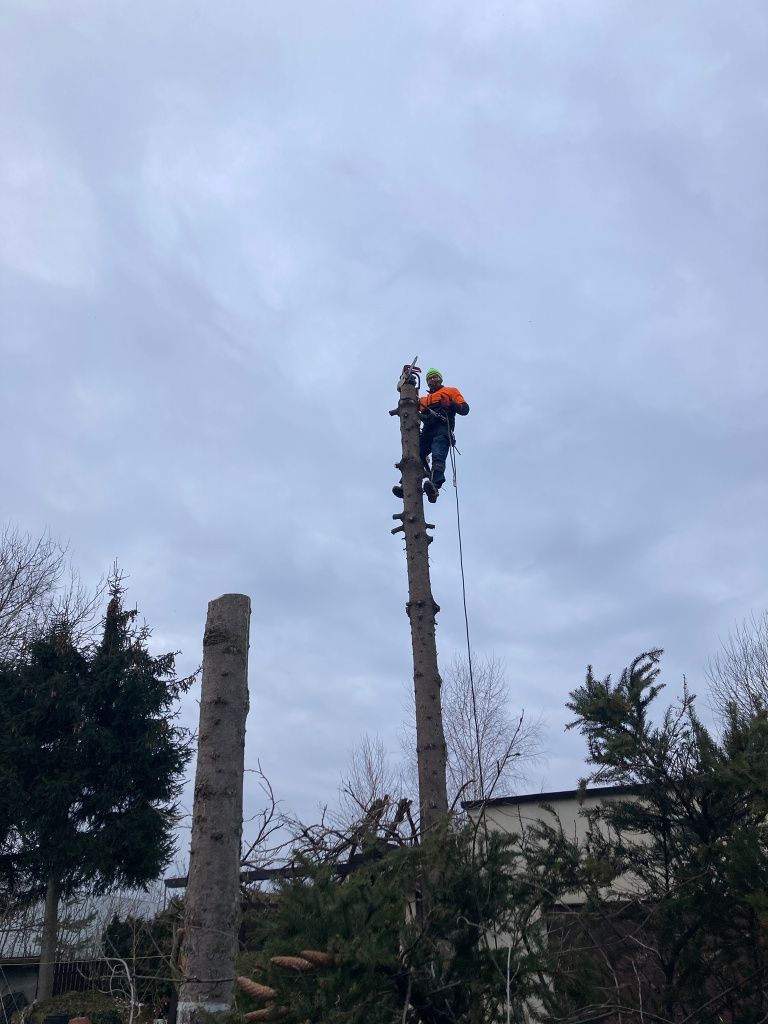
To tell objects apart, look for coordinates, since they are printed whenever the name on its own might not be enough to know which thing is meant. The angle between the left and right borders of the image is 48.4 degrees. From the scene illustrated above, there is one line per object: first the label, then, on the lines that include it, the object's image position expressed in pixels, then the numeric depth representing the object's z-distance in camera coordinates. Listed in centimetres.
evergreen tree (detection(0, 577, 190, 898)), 1286
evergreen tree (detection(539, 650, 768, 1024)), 365
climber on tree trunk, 841
